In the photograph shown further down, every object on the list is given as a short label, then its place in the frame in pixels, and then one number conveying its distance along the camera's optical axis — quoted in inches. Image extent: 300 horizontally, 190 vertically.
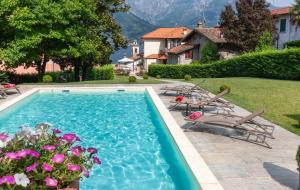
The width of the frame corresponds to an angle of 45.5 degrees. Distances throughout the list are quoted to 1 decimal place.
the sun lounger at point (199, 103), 601.9
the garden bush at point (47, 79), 1251.8
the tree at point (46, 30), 1141.1
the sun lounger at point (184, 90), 804.8
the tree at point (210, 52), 2134.6
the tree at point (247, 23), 1892.2
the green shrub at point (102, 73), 1855.3
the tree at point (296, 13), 1644.7
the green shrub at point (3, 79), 1102.6
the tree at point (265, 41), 1797.5
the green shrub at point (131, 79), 1223.0
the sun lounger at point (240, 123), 432.8
